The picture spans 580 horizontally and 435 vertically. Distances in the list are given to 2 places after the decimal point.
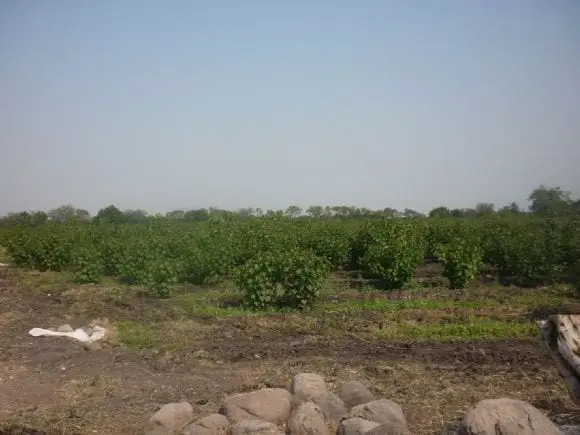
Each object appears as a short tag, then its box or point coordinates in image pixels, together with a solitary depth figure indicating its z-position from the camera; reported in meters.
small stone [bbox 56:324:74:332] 11.73
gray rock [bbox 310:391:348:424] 6.40
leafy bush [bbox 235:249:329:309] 13.47
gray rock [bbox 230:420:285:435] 5.75
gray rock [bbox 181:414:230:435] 6.00
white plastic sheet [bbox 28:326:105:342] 11.06
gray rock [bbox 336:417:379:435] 5.66
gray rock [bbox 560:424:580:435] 5.35
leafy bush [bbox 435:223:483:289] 16.55
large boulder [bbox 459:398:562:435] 4.78
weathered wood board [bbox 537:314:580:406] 4.97
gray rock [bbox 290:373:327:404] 6.73
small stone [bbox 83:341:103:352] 10.28
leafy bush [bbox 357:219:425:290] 16.41
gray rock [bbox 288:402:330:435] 5.79
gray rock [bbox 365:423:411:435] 5.49
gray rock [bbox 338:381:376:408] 6.88
